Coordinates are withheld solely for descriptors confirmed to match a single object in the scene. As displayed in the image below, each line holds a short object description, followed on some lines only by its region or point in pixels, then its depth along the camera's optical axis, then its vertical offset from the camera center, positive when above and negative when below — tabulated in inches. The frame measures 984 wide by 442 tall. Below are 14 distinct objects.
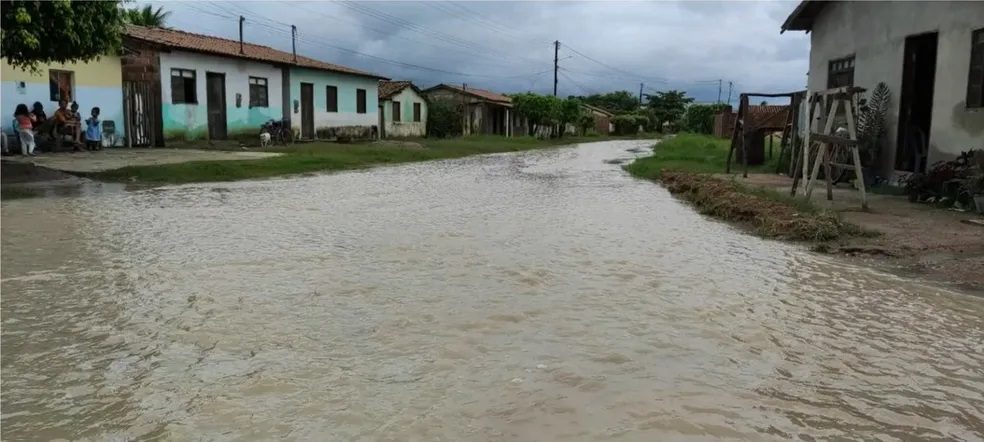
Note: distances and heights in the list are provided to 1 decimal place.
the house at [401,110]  1529.3 +57.4
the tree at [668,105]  3240.7 +157.2
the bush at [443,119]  1683.1 +41.8
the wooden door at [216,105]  1013.8 +39.6
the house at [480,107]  1899.1 +82.3
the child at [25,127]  705.0 +4.1
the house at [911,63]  449.4 +58.1
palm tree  1512.1 +241.5
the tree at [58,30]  444.1 +66.1
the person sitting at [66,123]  765.3 +9.1
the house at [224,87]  900.0 +67.7
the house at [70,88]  742.5 +47.3
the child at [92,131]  802.8 +1.4
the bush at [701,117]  2345.4 +79.6
